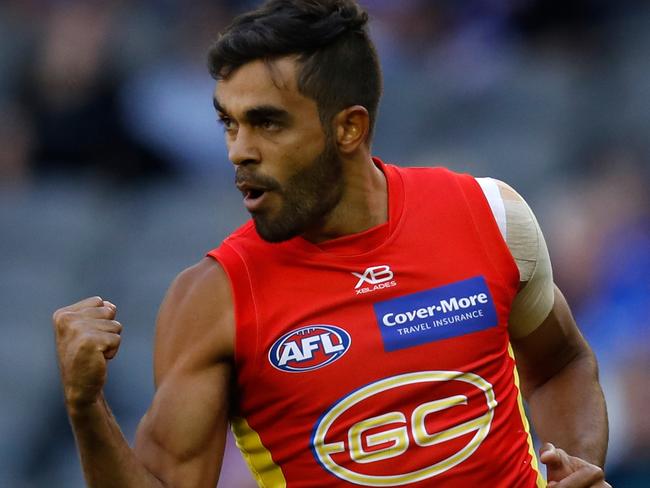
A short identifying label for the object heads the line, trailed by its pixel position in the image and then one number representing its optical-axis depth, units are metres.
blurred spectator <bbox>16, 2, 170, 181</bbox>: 17.44
